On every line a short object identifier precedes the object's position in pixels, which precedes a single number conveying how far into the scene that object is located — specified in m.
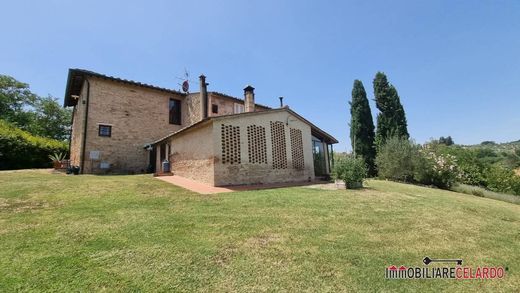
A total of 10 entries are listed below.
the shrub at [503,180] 21.97
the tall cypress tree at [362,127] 26.72
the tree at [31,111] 33.56
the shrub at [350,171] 11.97
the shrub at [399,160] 19.31
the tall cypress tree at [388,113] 25.98
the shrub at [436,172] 18.94
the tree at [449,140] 84.79
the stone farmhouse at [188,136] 12.34
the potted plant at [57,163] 16.23
